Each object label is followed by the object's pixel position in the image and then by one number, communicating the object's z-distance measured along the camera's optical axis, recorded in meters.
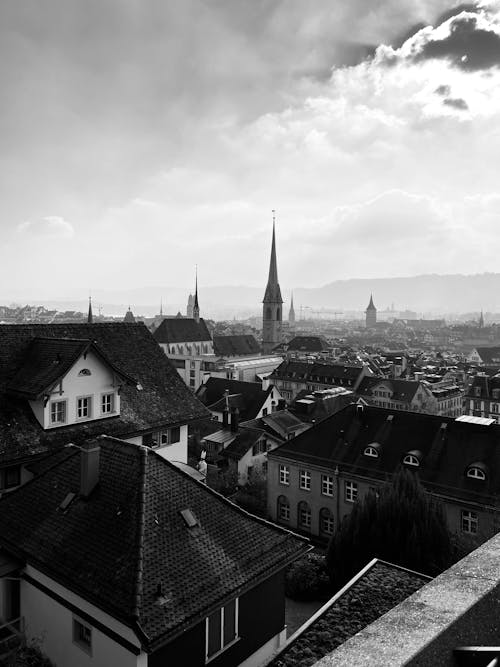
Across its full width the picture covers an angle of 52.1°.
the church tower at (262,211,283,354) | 154.88
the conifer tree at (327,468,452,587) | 21.72
